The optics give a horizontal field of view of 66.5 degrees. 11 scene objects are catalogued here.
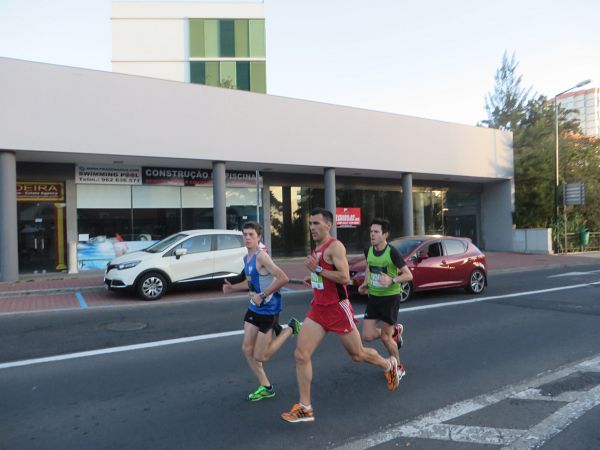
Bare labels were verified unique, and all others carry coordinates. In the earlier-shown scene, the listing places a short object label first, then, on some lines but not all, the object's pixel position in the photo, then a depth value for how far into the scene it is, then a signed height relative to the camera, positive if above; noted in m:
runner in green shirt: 5.21 -0.72
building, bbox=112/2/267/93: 30.95 +12.80
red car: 10.48 -0.90
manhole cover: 7.78 -1.64
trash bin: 26.06 -0.71
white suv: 10.73 -0.78
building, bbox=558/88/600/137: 125.62 +34.83
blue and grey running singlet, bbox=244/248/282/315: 4.41 -0.56
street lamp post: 23.56 +3.00
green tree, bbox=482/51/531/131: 36.62 +10.45
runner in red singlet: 3.89 -0.72
